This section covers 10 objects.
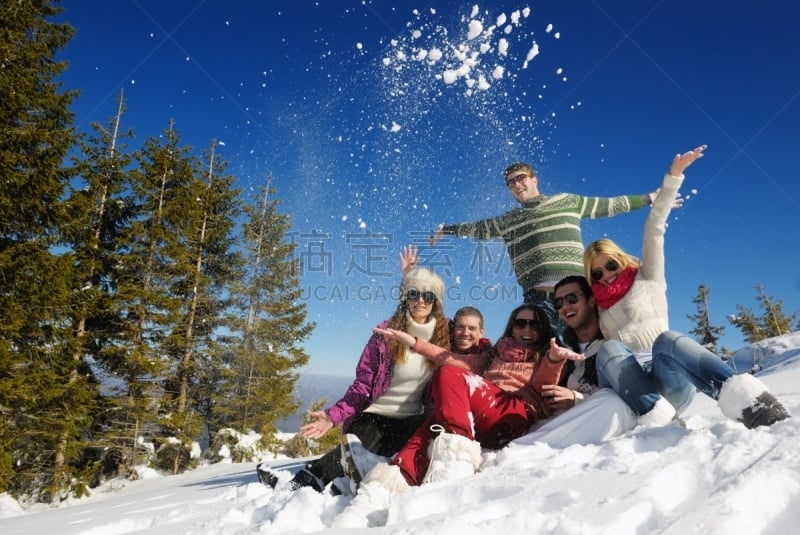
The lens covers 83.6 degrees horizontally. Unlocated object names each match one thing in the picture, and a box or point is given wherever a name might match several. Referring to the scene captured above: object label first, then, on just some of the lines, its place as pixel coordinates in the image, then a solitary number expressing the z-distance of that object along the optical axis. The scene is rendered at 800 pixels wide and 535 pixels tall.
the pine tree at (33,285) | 8.89
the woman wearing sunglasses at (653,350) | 2.19
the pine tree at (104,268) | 11.72
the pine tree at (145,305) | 12.52
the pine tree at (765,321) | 26.03
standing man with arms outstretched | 4.10
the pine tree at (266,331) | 15.55
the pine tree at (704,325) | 26.22
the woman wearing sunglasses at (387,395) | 3.30
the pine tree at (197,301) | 13.66
